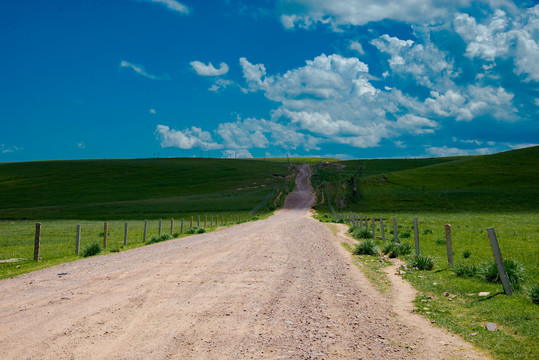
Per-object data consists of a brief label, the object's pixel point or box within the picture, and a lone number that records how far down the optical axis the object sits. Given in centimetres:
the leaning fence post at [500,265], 1001
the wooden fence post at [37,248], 2000
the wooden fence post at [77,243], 2224
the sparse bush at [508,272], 1095
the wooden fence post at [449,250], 1423
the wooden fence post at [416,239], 1683
